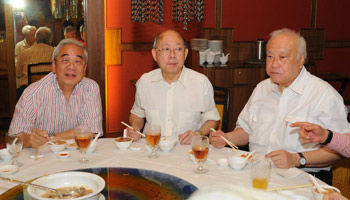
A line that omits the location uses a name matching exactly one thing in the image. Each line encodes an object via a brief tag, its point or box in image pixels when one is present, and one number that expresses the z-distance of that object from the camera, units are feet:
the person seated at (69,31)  15.31
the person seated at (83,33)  15.34
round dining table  5.55
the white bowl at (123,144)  6.91
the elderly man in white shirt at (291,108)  7.31
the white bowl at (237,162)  5.96
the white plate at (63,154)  6.41
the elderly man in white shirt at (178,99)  9.32
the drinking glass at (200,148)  5.79
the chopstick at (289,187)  5.09
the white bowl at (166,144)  6.80
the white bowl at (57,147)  6.67
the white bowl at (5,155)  6.27
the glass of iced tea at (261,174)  4.88
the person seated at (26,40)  15.34
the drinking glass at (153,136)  6.53
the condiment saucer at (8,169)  5.65
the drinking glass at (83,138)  6.20
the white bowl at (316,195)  4.79
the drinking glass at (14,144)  5.90
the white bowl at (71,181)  4.91
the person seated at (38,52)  15.29
